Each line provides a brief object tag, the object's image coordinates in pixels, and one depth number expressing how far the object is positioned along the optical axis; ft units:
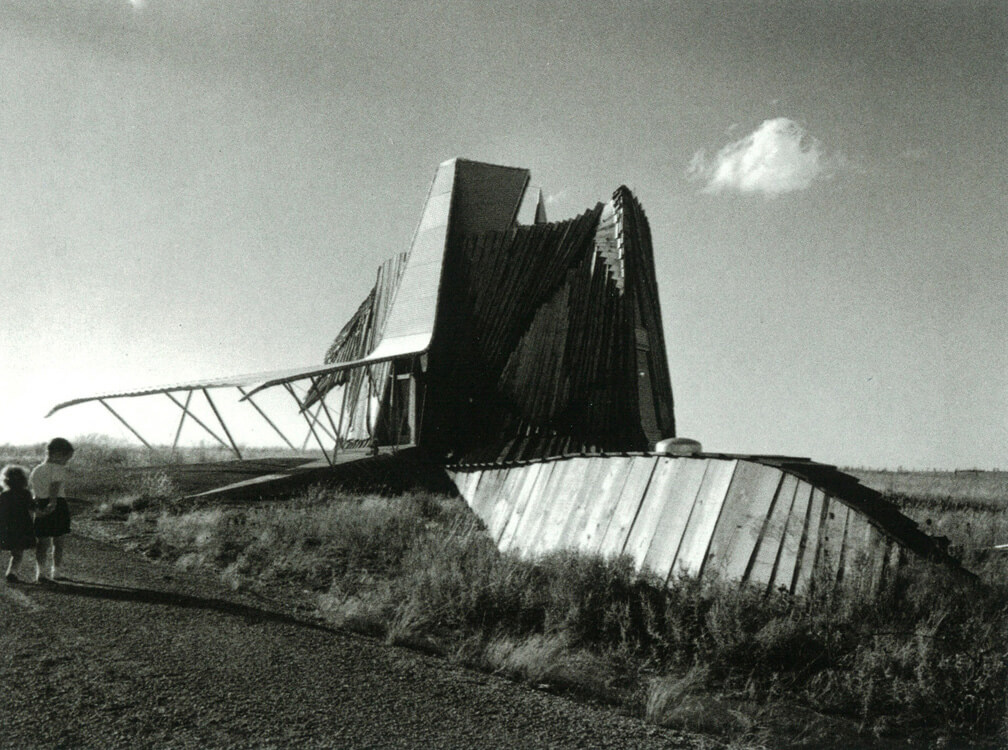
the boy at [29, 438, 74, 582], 24.88
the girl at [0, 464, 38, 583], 24.58
